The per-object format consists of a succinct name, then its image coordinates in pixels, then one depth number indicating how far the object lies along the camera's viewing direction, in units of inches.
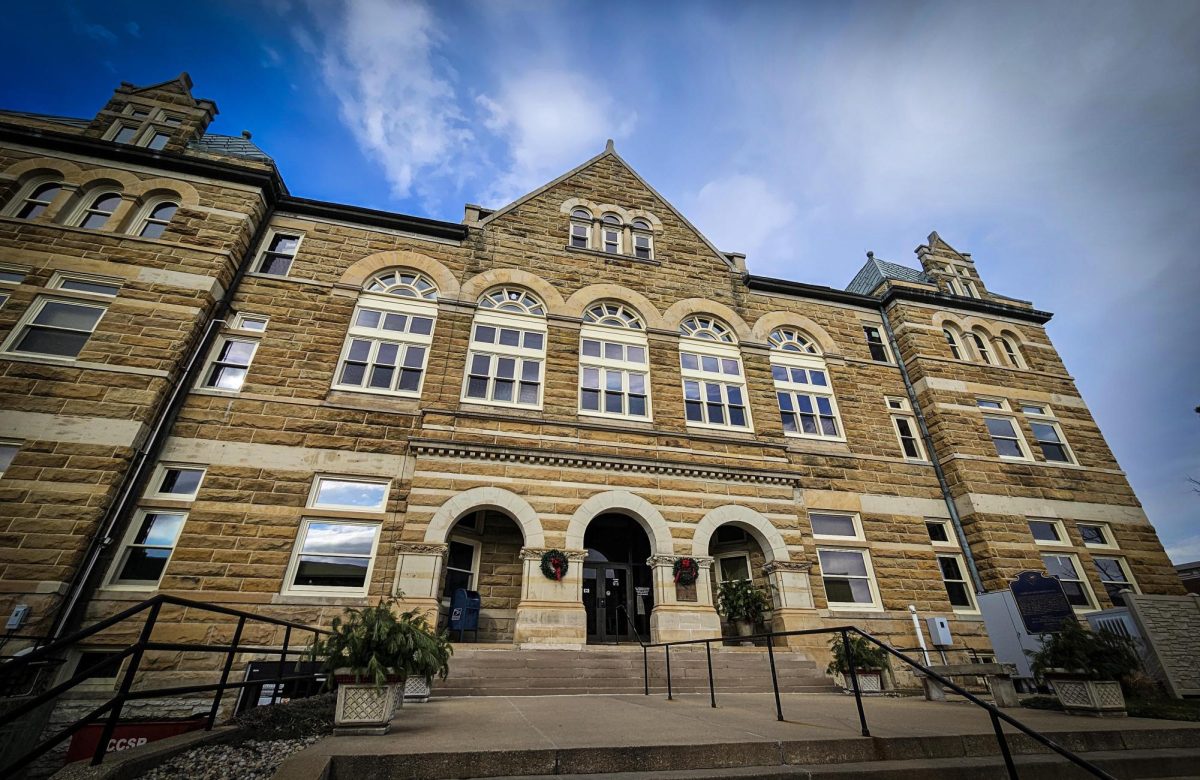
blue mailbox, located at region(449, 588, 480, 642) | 452.1
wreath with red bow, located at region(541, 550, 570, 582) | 446.9
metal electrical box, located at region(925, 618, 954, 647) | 507.2
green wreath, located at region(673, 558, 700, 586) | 477.1
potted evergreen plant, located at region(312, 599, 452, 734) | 201.9
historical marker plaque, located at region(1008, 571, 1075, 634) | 430.0
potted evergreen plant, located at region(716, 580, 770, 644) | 495.8
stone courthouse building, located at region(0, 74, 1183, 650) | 415.5
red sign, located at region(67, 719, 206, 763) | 291.1
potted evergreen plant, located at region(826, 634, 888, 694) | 401.7
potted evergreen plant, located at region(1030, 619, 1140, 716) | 309.4
